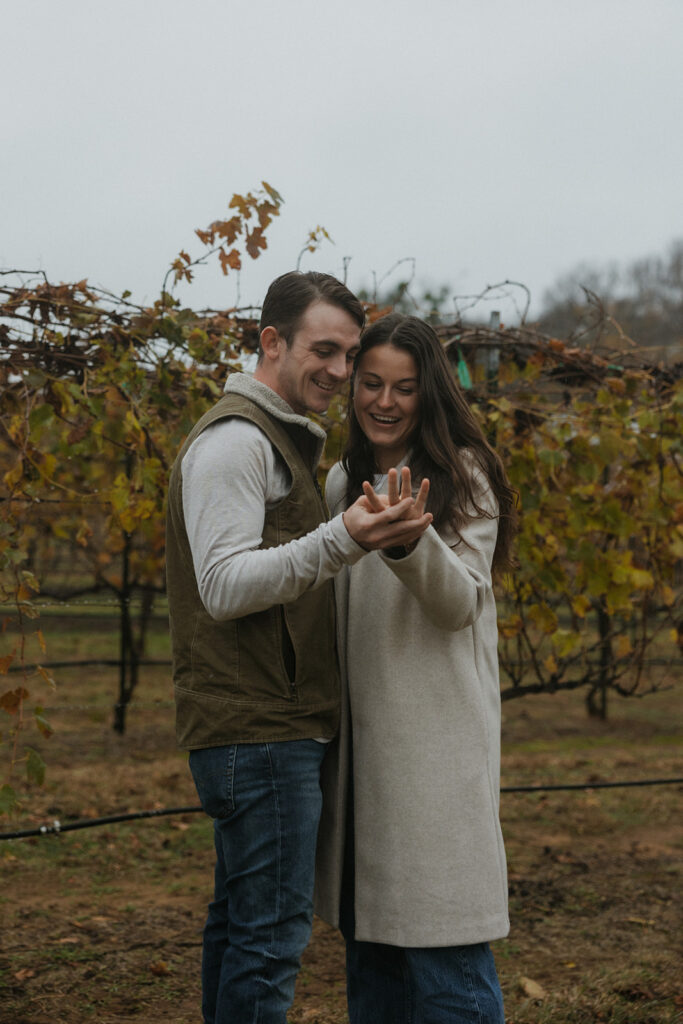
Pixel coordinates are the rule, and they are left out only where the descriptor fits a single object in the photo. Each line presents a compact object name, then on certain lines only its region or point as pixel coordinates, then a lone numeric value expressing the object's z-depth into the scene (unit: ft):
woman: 5.70
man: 5.04
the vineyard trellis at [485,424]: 9.25
